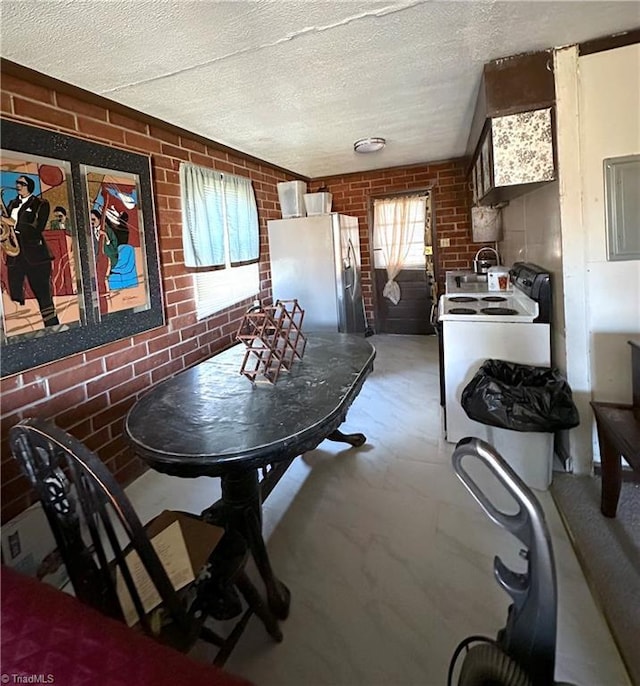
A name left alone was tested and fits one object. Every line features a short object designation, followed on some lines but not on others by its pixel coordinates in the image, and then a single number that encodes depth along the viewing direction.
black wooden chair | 0.89
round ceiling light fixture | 3.62
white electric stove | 2.20
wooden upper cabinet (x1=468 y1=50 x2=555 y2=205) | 2.08
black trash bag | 2.02
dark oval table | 1.30
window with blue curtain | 3.12
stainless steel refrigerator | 4.37
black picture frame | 1.93
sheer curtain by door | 5.31
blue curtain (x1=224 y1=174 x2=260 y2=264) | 3.66
